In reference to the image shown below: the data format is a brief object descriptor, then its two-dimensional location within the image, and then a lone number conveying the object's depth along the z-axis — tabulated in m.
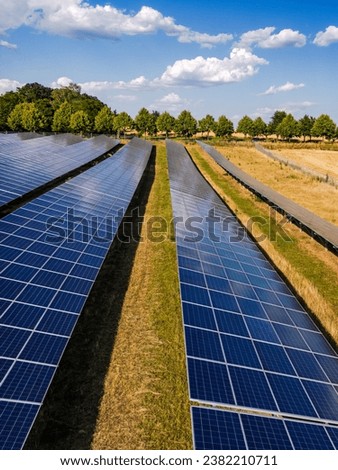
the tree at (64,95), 177.94
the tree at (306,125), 130.90
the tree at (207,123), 124.31
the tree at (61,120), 94.56
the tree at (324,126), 124.38
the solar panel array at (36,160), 25.11
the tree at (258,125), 129.12
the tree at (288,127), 126.19
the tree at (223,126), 124.06
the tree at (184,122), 116.81
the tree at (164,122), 113.56
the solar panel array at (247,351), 8.16
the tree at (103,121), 97.62
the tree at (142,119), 111.22
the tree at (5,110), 94.83
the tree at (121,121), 103.12
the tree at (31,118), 87.56
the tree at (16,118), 88.94
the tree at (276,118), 154.35
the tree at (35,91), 165.25
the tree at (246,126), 128.75
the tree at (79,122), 91.94
